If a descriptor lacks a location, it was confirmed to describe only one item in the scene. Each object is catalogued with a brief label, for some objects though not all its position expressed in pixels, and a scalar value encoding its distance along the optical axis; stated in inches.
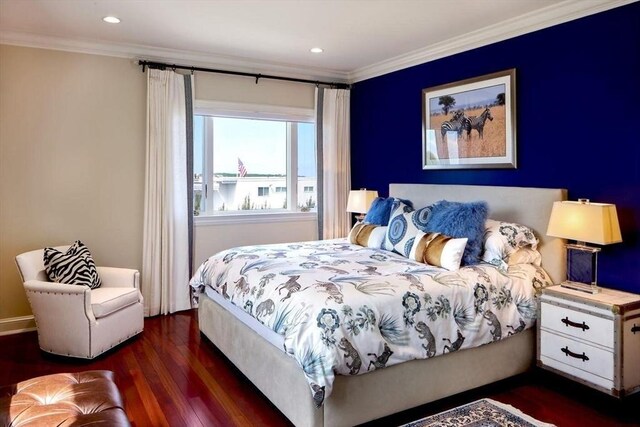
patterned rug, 99.2
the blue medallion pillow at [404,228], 141.3
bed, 93.1
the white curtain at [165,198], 174.7
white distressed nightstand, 103.0
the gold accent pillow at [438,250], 122.0
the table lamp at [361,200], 193.2
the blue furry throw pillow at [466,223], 127.6
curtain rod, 173.7
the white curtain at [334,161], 213.9
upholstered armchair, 131.7
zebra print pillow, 143.4
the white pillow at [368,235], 156.1
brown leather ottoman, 69.6
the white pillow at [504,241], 126.5
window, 192.9
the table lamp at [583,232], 109.7
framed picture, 145.6
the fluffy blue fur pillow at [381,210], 165.8
